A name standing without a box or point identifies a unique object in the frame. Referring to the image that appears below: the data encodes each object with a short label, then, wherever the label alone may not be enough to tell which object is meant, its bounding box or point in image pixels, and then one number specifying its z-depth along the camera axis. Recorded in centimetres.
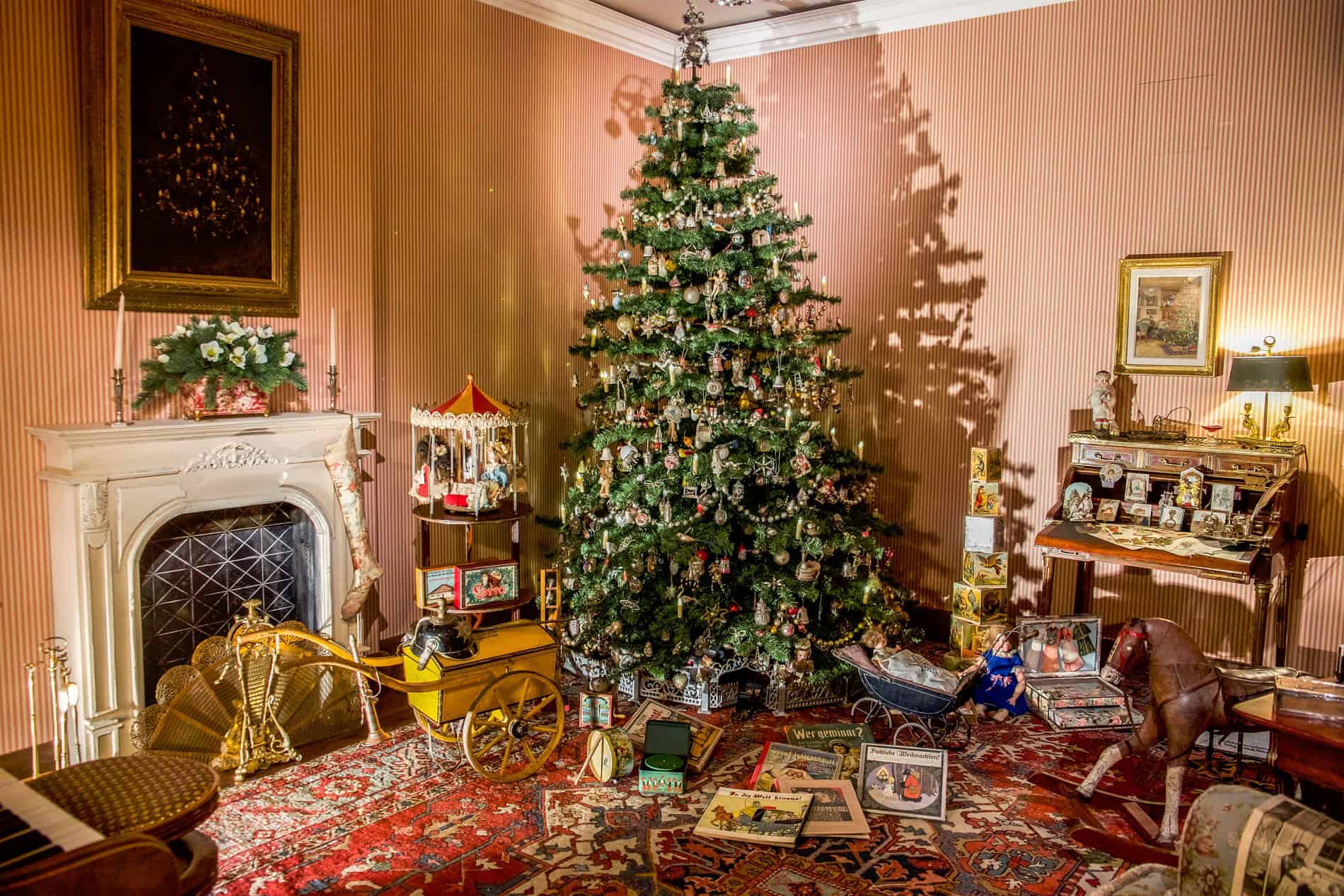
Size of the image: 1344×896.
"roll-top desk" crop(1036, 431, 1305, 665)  484
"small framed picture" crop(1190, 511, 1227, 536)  514
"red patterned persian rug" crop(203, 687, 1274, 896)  351
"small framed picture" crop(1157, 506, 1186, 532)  530
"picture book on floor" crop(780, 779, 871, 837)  386
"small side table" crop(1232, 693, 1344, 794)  310
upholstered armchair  232
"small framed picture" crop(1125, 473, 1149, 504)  548
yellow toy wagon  424
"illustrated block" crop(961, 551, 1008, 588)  580
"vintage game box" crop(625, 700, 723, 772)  446
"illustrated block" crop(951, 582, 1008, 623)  581
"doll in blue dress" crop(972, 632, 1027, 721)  520
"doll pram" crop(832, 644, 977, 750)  451
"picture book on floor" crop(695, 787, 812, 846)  378
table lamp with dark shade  495
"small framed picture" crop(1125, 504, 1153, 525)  542
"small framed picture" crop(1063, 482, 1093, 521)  554
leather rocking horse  378
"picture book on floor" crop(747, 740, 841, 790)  426
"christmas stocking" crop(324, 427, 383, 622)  505
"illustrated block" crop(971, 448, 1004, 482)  575
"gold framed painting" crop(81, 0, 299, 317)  420
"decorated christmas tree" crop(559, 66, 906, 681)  520
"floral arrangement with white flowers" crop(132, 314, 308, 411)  446
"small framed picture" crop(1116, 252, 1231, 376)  557
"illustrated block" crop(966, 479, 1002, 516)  577
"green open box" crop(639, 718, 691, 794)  420
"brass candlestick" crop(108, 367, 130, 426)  427
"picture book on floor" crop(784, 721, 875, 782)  454
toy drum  425
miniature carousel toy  526
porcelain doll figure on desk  570
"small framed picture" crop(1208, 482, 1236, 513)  520
